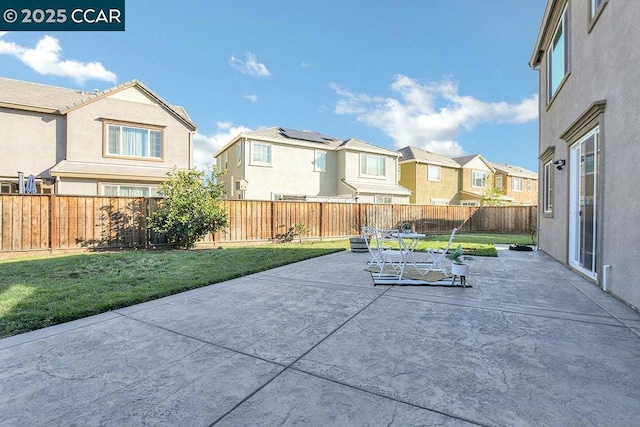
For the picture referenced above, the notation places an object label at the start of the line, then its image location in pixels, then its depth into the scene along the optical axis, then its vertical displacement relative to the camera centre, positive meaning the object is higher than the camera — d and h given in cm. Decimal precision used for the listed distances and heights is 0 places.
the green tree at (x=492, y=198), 2778 +138
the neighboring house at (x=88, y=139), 1311 +325
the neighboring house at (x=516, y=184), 3241 +313
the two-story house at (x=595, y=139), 410 +130
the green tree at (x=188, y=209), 1015 +10
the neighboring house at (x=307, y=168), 1956 +307
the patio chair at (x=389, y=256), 595 -85
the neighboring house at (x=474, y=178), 2941 +341
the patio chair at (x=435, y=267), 649 -119
